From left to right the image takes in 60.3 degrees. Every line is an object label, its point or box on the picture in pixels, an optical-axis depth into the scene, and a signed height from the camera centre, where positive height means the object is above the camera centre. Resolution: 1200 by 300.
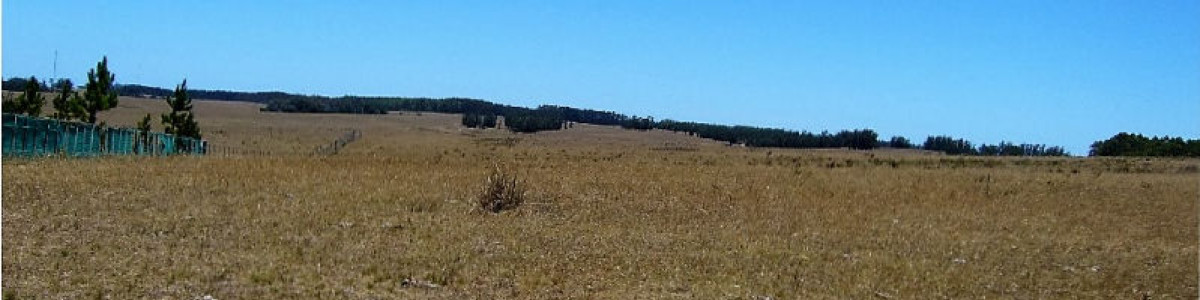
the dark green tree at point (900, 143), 146.50 -1.66
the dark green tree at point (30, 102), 59.62 -1.55
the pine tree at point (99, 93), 64.25 -0.80
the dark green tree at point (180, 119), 75.31 -2.47
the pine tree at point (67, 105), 63.59 -1.62
